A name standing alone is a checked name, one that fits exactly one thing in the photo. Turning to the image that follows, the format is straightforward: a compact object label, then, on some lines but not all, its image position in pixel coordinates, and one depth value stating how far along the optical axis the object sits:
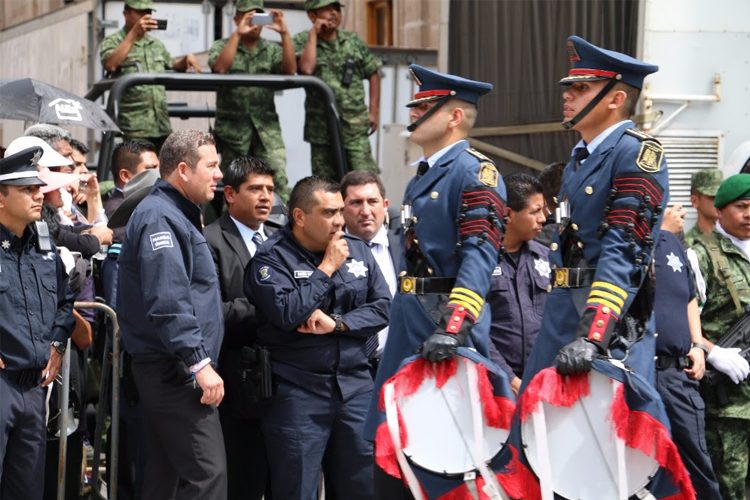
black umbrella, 17.87
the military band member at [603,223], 11.09
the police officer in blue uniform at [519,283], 14.63
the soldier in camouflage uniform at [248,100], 20.45
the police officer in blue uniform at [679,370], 14.77
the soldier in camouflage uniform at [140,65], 20.17
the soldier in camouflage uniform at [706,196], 17.47
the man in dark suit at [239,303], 14.16
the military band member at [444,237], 11.74
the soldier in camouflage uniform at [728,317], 16.08
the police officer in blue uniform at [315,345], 13.65
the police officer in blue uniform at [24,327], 13.33
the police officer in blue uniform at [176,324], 12.73
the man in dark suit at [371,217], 15.76
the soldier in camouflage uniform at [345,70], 21.69
